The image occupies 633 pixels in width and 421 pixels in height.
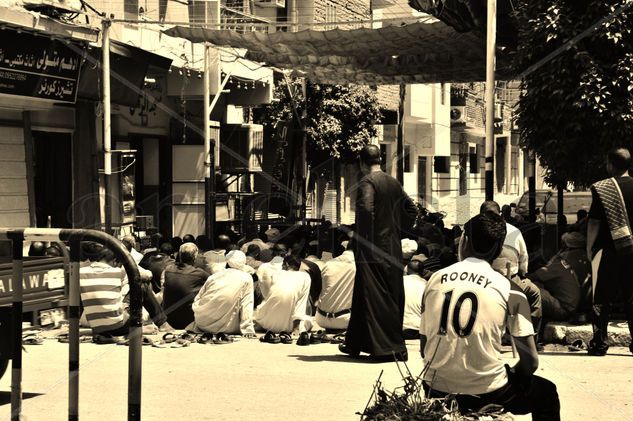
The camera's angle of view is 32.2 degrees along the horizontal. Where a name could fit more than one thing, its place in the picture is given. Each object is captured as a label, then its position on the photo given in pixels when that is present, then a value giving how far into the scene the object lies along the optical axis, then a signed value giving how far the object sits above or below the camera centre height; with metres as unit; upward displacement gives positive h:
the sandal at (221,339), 11.20 -1.77
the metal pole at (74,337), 5.56 -0.87
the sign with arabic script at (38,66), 16.70 +1.62
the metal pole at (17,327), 5.88 -0.87
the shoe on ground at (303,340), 10.97 -1.73
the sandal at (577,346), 10.30 -1.71
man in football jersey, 5.03 -0.81
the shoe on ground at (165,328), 11.79 -1.73
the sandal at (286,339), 11.22 -1.76
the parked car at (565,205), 24.00 -0.90
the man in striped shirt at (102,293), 10.70 -1.23
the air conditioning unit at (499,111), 45.73 +2.31
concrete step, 10.38 -1.61
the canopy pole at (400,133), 26.96 +0.89
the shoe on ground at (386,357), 9.63 -1.69
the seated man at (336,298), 11.59 -1.39
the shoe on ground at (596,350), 9.92 -1.67
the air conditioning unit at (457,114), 46.81 +2.22
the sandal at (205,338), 11.20 -1.76
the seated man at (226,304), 11.41 -1.43
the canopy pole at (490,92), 13.14 +0.90
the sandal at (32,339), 10.78 -1.69
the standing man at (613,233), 9.17 -0.58
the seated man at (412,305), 11.33 -1.44
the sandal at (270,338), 11.20 -1.76
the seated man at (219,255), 12.40 -1.03
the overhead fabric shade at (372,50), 15.43 +1.75
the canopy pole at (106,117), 18.09 +0.85
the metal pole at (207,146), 21.83 +0.42
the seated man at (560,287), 10.68 -1.19
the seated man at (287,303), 11.52 -1.43
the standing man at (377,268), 9.65 -0.91
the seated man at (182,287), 11.77 -1.28
